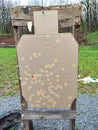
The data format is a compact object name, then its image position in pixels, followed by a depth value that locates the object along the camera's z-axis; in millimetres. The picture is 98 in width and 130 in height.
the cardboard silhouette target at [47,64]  854
